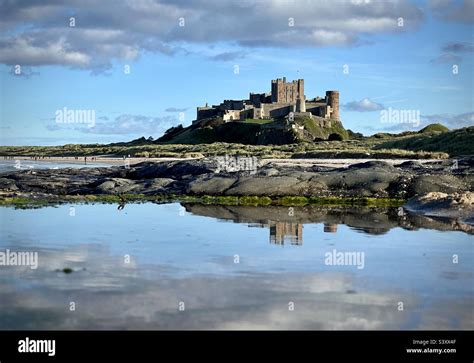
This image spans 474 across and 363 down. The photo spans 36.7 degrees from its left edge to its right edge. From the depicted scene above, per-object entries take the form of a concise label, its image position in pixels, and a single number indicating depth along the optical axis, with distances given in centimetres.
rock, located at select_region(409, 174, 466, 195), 2200
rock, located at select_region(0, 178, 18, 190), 2610
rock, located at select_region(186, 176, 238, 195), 2391
